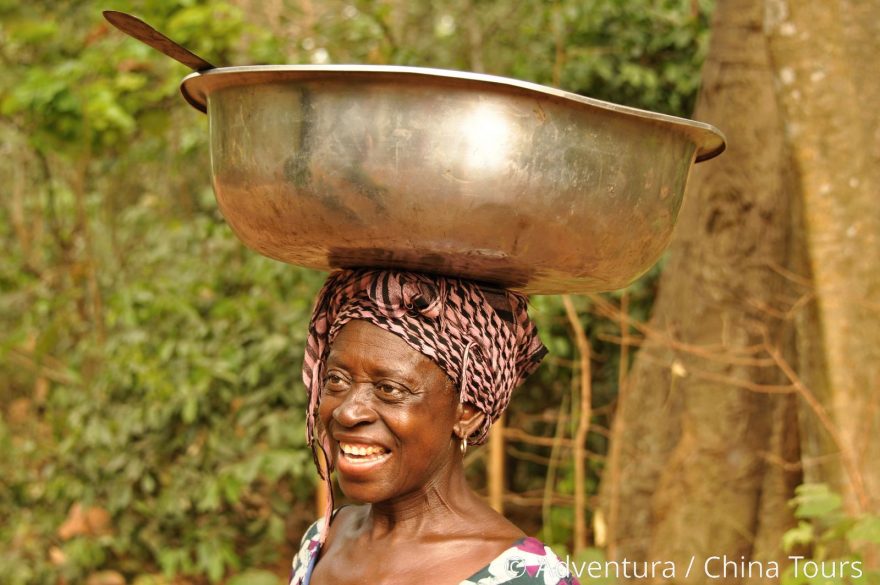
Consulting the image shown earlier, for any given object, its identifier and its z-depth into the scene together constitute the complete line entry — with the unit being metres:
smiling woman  1.74
